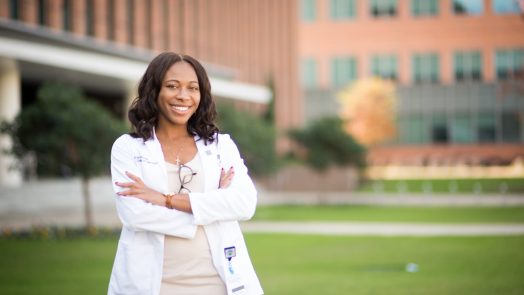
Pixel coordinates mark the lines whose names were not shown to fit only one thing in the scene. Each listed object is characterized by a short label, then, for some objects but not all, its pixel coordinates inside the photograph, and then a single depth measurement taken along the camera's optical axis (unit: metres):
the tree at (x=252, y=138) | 26.55
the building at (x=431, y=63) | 63.31
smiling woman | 3.65
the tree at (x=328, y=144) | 33.94
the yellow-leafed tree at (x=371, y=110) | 58.53
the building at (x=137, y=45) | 26.78
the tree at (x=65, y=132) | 19.14
